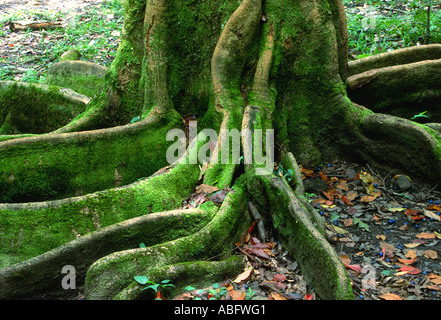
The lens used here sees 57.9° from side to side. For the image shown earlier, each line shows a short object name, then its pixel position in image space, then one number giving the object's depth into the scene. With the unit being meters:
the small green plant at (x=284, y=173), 4.44
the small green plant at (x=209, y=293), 3.12
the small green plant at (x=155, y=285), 2.91
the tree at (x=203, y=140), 3.38
